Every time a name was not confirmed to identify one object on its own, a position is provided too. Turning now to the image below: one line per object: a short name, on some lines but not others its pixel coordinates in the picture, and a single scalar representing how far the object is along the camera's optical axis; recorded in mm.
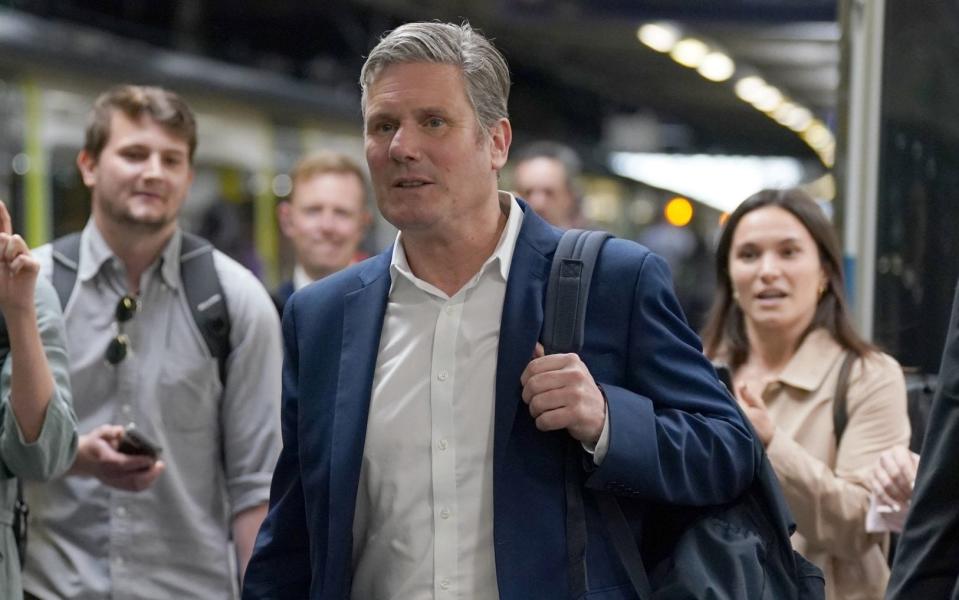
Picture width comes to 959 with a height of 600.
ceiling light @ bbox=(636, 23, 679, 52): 19877
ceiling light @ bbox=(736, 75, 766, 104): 25864
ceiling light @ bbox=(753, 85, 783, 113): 27783
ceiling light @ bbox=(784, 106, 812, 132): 32562
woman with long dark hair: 4129
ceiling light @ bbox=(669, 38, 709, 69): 21358
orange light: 33344
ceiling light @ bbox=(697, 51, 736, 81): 22734
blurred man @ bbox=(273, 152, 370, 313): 6305
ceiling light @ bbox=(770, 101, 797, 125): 30891
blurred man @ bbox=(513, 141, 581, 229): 7438
